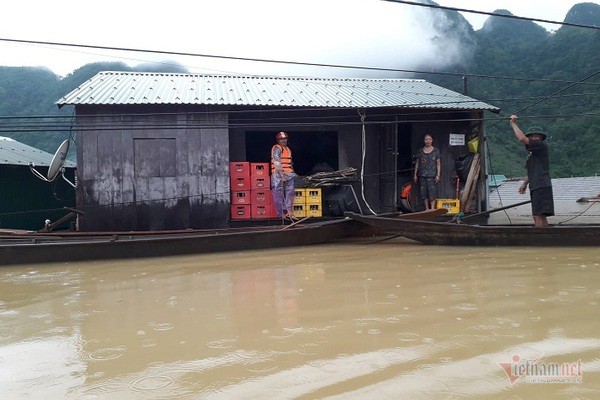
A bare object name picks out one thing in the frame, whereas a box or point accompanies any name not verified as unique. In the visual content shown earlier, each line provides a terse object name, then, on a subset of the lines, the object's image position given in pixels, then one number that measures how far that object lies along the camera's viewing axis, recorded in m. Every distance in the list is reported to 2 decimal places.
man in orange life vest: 9.65
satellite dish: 9.52
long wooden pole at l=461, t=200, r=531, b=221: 7.86
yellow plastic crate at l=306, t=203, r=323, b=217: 9.89
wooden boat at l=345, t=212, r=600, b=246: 6.95
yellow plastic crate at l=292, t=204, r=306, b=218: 9.91
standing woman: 10.52
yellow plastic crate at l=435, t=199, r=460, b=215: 10.59
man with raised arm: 7.22
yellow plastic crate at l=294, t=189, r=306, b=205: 9.88
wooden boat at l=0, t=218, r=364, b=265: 6.63
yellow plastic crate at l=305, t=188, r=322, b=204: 9.89
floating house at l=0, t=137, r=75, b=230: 12.38
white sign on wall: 11.15
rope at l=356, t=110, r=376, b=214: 10.40
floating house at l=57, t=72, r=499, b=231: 9.48
